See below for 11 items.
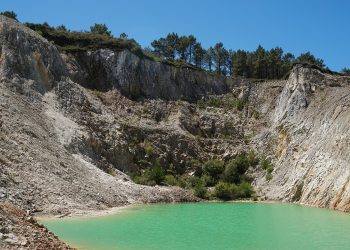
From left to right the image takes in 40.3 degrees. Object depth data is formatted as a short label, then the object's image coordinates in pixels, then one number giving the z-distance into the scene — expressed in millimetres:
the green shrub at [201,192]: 49719
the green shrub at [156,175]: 51469
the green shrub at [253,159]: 56997
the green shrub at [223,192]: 50500
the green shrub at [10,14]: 71312
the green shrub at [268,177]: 52781
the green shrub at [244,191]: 50769
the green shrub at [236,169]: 55281
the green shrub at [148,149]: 56047
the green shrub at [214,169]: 56312
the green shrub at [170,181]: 51969
